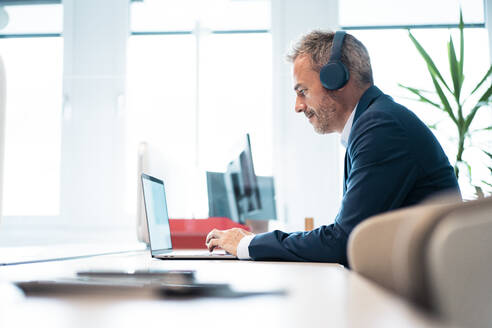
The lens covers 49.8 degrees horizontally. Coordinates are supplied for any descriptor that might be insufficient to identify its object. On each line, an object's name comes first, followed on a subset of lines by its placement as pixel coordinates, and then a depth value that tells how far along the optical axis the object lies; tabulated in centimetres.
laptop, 146
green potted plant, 327
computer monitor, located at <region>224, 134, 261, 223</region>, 243
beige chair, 45
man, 130
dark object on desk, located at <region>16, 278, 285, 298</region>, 53
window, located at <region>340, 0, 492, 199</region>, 396
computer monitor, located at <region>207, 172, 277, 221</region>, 250
